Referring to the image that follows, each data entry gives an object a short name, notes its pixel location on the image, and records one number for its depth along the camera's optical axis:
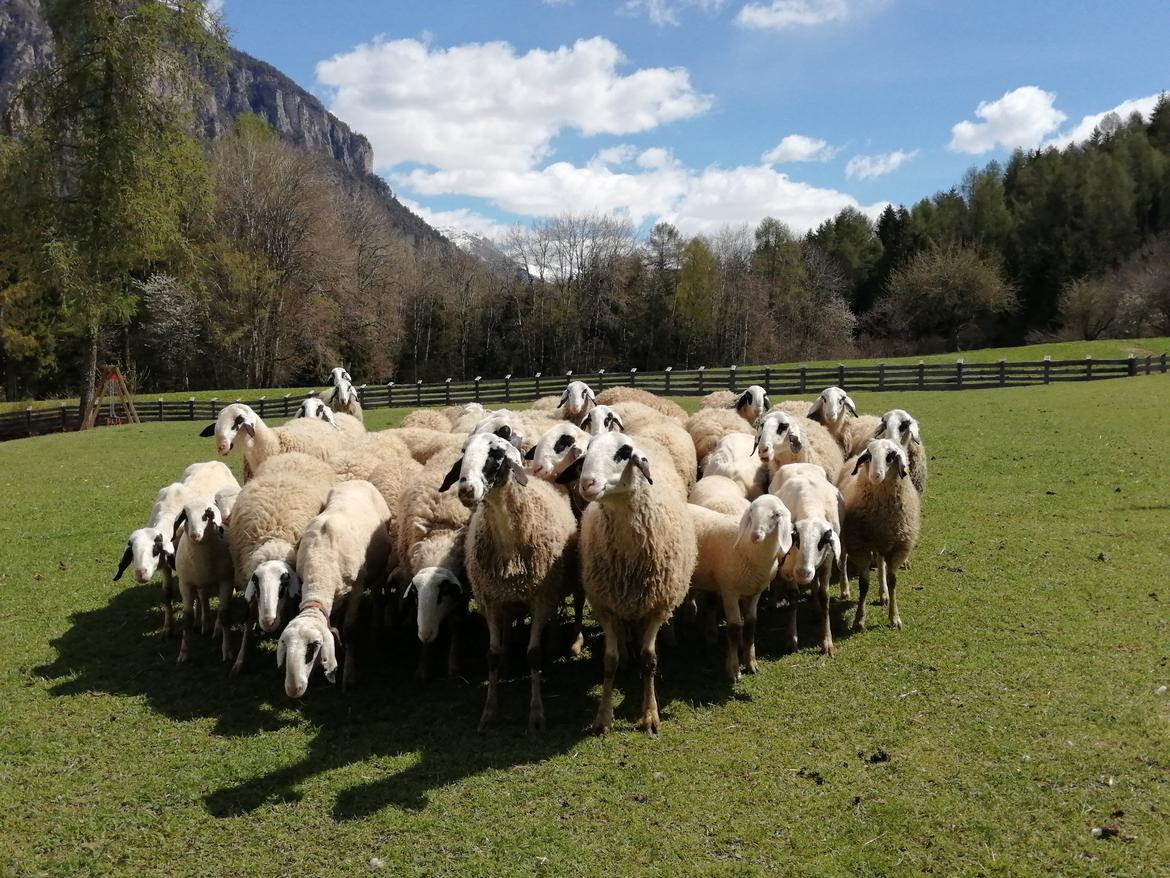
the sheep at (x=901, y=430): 8.73
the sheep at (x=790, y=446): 8.41
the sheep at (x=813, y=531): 6.37
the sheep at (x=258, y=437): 9.27
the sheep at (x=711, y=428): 9.81
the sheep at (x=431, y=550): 6.12
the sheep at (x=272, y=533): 6.16
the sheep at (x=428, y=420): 11.34
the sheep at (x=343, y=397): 13.84
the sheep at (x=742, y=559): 6.16
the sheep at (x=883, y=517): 7.48
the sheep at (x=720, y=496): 7.43
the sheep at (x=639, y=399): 11.32
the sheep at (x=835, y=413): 10.45
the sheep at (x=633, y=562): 5.63
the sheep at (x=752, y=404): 11.19
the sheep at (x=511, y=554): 5.59
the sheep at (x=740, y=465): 8.54
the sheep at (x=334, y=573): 5.52
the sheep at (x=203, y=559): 7.09
